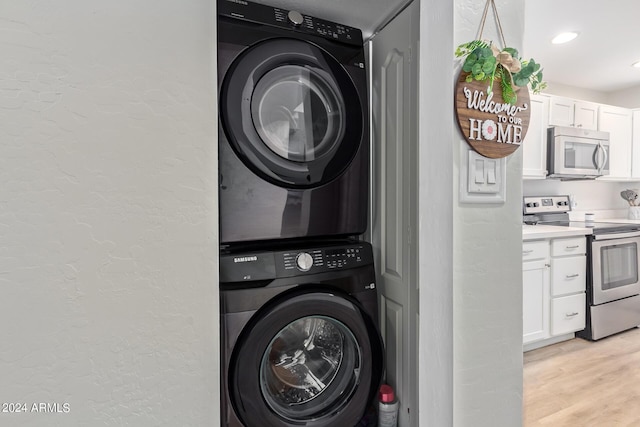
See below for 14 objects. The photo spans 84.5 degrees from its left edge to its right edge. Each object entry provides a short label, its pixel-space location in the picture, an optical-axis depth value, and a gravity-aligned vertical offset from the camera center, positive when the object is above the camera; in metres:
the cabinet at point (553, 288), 2.87 -0.68
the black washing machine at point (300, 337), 1.05 -0.42
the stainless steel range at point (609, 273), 3.13 -0.60
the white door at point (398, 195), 1.21 +0.05
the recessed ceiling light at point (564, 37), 2.84 +1.41
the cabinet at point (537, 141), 3.33 +0.64
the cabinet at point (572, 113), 3.47 +0.98
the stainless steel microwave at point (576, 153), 3.35 +0.55
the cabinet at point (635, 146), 4.02 +0.71
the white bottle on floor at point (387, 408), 1.27 -0.72
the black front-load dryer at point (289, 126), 1.12 +0.29
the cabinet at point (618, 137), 3.87 +0.80
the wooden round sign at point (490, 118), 1.06 +0.29
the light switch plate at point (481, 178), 1.08 +0.10
